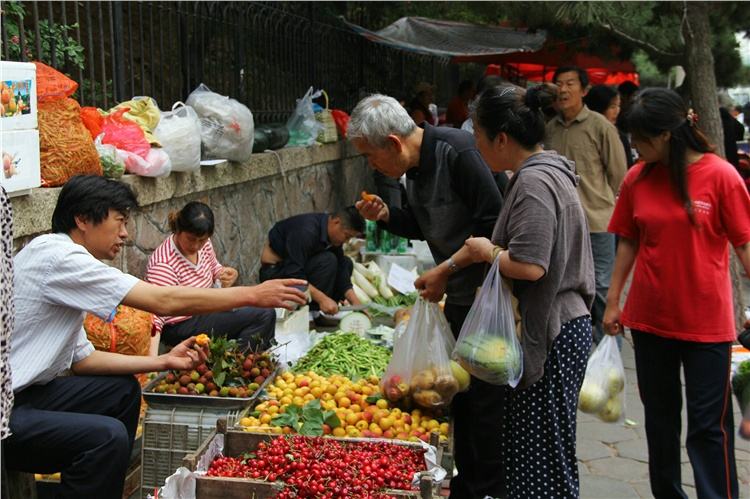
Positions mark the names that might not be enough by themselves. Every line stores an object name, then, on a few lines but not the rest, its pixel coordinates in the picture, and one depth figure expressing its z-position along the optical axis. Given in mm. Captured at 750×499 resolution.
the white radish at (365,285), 7699
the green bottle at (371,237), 8919
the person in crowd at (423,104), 11078
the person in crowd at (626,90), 10720
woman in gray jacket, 3062
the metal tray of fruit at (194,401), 4016
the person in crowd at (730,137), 9430
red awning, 13891
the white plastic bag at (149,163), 5121
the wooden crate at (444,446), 3531
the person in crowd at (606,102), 7703
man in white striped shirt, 3139
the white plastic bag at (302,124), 8945
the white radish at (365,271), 7938
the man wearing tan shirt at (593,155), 6457
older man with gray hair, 3697
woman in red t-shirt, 3531
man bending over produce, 6770
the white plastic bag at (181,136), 5562
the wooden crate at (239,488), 3084
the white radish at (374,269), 8023
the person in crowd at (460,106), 12578
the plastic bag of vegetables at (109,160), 4781
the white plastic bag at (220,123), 6422
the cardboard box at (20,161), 3748
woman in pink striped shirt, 5105
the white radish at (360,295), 7478
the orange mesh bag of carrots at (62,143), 4262
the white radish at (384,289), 7738
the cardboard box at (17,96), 3689
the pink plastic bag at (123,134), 5035
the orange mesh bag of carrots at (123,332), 4297
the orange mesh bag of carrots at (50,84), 4184
